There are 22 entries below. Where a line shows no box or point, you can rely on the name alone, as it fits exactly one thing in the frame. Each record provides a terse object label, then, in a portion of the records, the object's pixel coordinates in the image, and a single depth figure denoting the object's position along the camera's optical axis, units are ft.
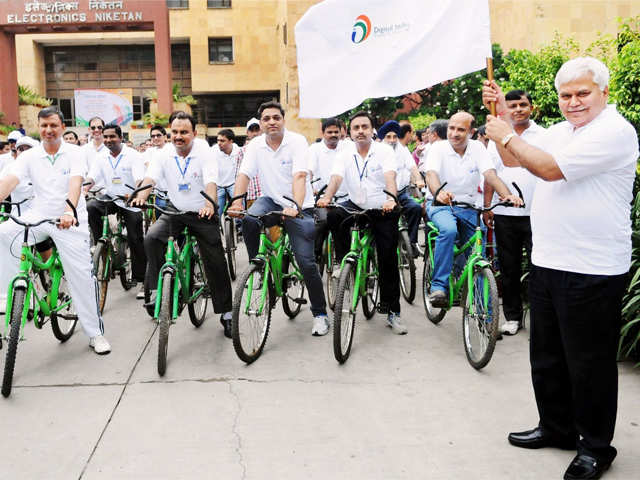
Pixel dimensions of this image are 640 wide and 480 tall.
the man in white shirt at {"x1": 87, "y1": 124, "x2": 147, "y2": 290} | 26.32
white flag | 14.66
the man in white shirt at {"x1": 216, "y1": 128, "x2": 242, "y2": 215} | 33.30
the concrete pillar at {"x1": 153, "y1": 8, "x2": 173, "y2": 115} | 101.09
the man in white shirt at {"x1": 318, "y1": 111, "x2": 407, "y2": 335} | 20.21
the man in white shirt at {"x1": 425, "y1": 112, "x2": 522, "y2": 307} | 18.79
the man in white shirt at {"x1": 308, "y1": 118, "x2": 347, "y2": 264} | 28.68
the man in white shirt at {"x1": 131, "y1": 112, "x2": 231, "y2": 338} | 19.11
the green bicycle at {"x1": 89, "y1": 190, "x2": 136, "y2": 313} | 23.16
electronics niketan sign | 98.78
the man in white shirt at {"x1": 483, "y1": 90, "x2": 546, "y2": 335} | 19.58
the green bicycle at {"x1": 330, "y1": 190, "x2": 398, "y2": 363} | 17.11
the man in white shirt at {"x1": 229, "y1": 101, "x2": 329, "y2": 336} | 19.35
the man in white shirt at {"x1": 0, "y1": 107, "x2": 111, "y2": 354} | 17.81
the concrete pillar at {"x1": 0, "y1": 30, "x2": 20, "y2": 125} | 102.22
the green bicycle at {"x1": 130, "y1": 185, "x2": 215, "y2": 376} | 16.81
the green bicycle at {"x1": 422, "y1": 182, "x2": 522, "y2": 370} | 16.37
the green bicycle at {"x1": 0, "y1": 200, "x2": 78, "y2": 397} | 15.49
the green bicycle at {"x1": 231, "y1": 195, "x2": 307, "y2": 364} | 17.06
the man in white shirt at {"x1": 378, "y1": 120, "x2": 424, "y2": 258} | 28.84
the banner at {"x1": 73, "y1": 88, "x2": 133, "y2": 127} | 119.14
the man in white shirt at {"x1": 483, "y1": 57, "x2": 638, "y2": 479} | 10.73
